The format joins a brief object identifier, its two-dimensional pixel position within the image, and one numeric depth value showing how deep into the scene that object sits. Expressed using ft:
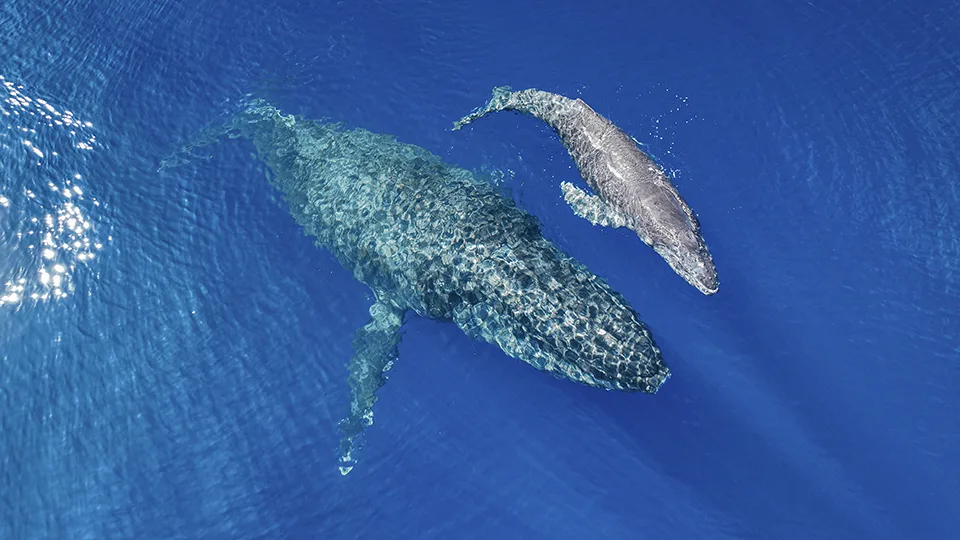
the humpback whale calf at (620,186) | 42.27
